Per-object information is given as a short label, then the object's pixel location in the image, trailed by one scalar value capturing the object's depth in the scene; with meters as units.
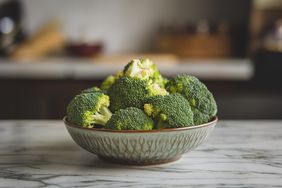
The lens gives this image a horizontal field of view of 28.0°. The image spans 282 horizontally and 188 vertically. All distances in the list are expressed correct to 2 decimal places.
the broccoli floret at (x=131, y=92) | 0.72
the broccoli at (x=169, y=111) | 0.69
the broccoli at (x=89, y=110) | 0.71
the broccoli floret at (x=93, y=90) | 0.76
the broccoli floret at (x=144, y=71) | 0.76
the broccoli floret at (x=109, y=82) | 0.79
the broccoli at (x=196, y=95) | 0.73
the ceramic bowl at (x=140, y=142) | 0.68
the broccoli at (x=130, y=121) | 0.69
